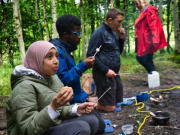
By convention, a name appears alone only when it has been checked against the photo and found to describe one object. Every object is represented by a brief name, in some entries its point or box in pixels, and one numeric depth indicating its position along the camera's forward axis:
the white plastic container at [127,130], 2.94
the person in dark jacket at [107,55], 4.01
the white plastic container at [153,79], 5.66
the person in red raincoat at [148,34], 5.62
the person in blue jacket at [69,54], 2.56
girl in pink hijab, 1.61
